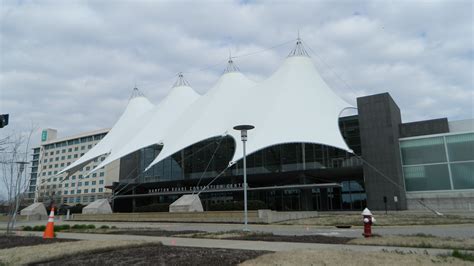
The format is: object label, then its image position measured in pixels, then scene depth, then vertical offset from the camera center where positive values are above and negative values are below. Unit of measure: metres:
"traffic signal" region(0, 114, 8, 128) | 8.32 +2.10
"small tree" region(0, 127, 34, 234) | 18.17 +2.00
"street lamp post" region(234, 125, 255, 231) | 18.04 +3.99
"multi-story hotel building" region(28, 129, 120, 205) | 104.44 +14.13
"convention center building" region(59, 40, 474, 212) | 35.41 +6.43
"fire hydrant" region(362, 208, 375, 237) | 11.59 -0.45
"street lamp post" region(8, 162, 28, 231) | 18.17 +1.51
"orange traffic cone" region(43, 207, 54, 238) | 13.86 -0.64
